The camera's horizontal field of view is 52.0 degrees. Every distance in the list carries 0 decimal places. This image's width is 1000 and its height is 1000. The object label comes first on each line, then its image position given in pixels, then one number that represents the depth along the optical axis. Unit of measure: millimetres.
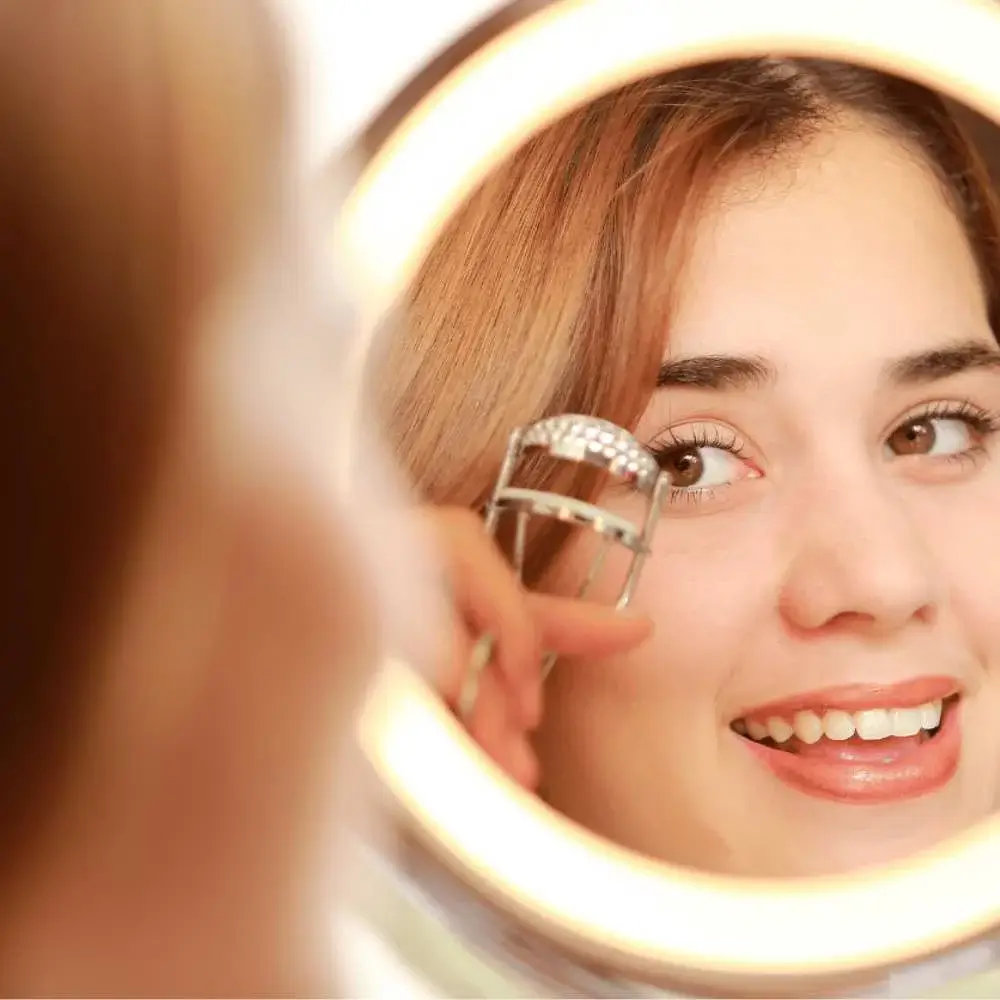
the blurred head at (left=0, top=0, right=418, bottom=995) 380
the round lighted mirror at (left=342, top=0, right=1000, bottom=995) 608
